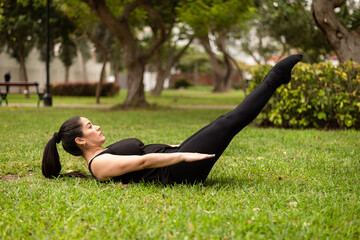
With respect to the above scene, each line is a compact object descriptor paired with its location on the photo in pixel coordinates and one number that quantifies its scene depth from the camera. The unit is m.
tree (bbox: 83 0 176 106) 14.98
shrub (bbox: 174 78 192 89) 55.66
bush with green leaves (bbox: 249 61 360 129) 8.64
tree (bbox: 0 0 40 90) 19.64
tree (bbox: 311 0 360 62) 9.43
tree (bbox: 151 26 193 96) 31.17
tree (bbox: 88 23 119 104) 32.00
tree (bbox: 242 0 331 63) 15.73
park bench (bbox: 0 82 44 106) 17.20
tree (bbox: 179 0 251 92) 15.27
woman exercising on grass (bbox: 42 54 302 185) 3.64
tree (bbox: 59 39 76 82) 30.02
